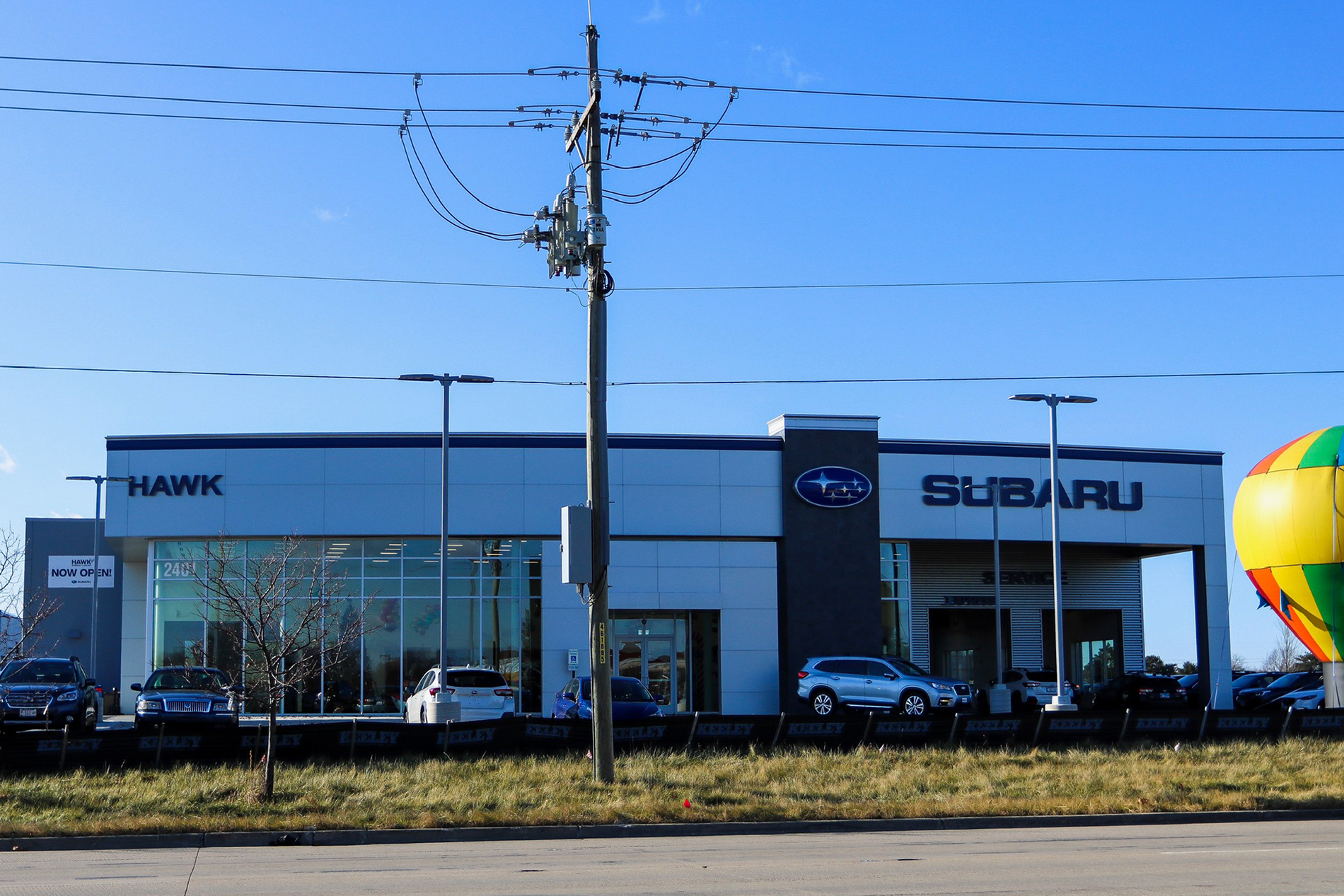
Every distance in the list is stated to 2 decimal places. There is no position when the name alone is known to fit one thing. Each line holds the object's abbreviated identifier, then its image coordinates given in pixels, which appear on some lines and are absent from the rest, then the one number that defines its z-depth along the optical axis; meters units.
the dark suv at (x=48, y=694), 25.83
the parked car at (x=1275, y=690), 44.03
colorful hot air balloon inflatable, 31.11
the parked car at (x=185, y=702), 25.86
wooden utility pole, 17.70
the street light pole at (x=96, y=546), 37.01
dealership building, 36.59
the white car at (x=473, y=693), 28.55
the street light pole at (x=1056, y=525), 32.94
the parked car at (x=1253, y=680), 48.62
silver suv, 33.03
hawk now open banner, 53.31
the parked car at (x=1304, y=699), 40.19
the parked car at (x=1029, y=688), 40.53
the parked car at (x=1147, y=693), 39.00
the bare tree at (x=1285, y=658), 92.25
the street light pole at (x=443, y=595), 27.36
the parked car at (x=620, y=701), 26.84
